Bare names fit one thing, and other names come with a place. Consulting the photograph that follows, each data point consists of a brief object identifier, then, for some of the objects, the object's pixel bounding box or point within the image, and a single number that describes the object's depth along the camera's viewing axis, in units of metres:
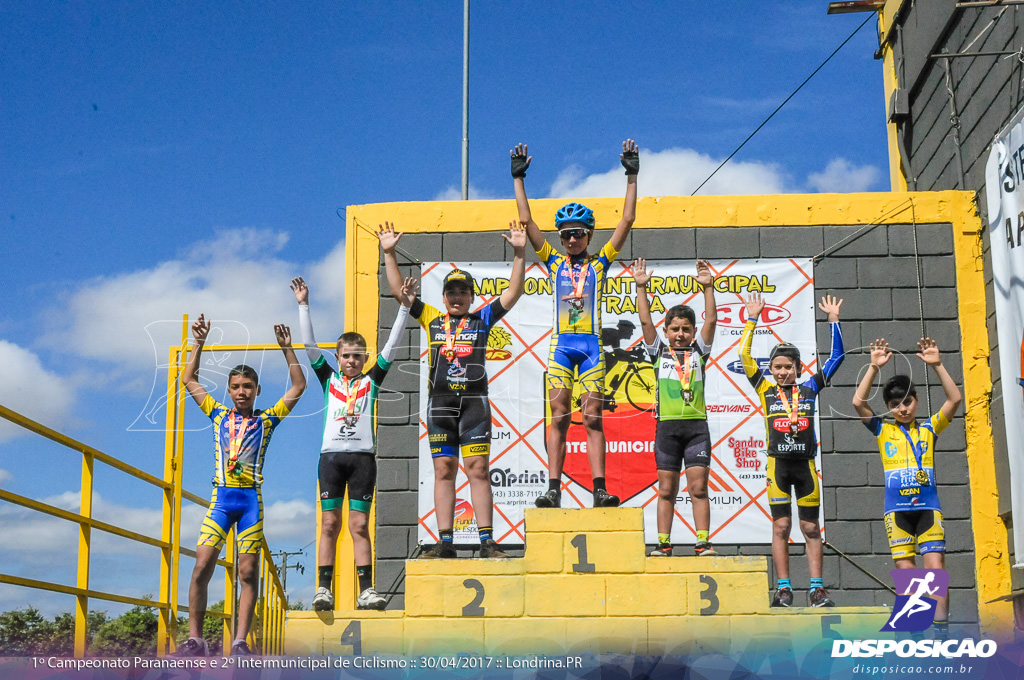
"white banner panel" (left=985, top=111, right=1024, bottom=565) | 8.81
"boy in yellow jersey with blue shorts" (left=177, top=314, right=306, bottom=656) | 6.89
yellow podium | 6.67
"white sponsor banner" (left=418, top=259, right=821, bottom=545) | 9.59
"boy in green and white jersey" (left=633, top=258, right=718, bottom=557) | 7.61
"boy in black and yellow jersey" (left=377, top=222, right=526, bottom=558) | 7.13
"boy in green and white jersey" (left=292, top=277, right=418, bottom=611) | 7.09
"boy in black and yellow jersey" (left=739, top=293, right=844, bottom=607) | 7.74
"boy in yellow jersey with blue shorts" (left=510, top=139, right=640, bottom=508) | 7.22
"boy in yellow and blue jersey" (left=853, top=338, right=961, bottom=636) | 7.45
